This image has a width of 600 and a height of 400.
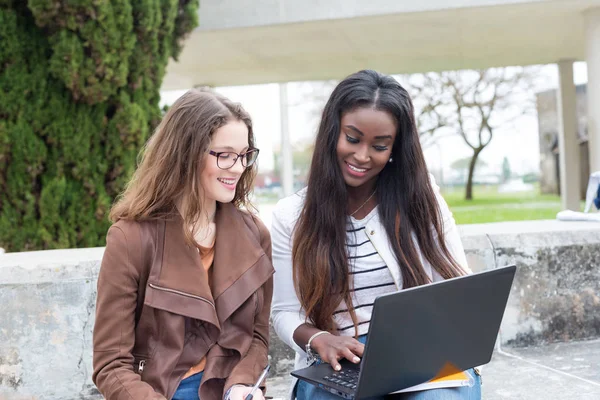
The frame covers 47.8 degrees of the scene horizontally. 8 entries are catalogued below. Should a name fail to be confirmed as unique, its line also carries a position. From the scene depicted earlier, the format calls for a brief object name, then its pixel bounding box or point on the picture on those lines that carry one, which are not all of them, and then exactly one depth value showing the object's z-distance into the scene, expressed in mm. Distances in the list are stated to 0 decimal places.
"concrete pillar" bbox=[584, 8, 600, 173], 8102
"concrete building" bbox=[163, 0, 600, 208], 7742
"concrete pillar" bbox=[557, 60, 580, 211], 11906
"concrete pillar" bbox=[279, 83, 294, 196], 17766
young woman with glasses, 1848
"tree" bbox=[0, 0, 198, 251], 5012
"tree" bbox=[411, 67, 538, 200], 21281
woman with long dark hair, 2170
